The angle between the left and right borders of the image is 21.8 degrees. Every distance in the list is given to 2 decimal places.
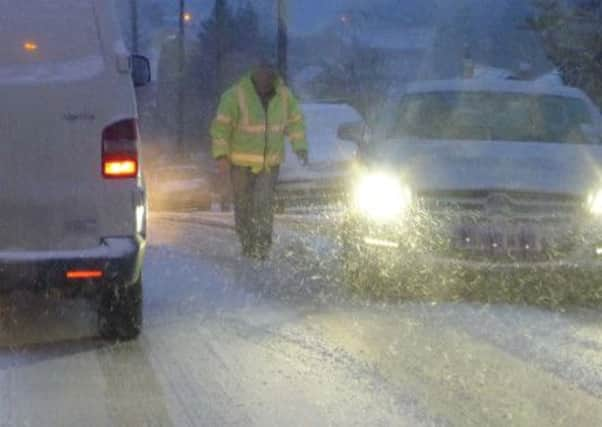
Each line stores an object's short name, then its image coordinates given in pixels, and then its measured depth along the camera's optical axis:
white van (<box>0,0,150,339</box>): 8.20
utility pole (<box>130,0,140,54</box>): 49.84
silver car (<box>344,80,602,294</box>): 10.56
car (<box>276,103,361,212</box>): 21.95
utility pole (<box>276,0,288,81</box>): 31.89
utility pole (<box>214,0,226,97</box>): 44.18
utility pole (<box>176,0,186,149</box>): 46.88
